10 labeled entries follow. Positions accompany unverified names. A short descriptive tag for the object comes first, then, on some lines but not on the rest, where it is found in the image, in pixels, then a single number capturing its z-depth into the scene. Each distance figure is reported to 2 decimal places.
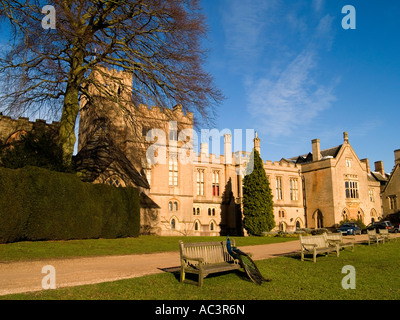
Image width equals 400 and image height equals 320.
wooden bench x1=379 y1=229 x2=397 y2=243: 19.17
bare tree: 14.07
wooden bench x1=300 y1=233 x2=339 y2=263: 11.70
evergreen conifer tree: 33.88
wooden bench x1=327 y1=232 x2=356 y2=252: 14.14
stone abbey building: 21.56
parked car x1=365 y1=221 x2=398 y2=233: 33.72
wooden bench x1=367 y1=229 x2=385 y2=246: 17.47
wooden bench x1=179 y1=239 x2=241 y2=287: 7.67
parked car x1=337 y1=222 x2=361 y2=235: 30.19
